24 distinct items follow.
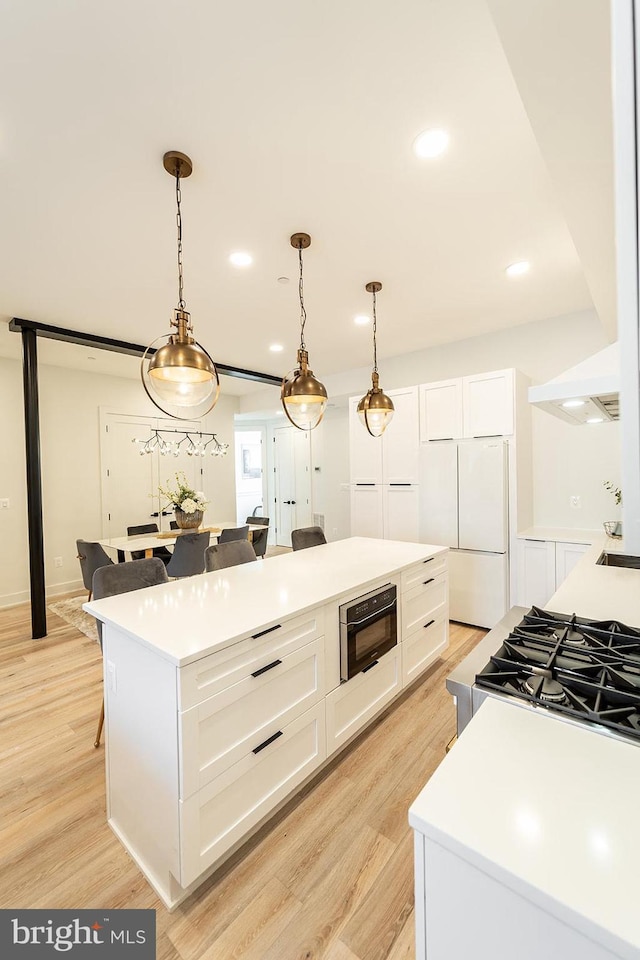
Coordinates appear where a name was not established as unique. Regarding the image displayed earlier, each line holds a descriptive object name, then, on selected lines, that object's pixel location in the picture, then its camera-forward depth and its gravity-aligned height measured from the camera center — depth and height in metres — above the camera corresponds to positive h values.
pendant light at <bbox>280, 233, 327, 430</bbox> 2.40 +0.48
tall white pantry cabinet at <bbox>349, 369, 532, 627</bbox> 3.60 +0.01
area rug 3.87 -1.42
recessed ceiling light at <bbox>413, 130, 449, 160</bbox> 1.71 +1.41
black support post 3.65 -0.05
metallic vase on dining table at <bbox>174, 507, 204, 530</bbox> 4.64 -0.48
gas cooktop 0.92 -0.53
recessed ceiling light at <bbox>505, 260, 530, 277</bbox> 2.83 +1.43
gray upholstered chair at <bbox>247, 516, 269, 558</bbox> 5.10 -0.82
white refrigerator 3.57 -0.42
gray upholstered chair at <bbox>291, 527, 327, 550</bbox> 3.27 -0.52
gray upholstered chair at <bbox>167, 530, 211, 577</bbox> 4.00 -0.78
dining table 4.08 -0.68
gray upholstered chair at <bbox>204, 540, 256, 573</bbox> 2.74 -0.54
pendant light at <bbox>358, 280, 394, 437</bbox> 2.93 +0.47
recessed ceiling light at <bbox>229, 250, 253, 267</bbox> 2.62 +1.42
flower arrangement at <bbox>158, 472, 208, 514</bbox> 4.61 -0.26
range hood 1.19 +0.25
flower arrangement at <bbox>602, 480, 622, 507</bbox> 3.51 -0.18
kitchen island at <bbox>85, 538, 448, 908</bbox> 1.35 -0.88
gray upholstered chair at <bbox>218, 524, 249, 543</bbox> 4.53 -0.64
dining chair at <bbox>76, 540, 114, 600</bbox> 3.68 -0.72
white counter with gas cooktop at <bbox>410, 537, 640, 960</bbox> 0.54 -0.56
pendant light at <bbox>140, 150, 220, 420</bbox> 1.77 +0.48
